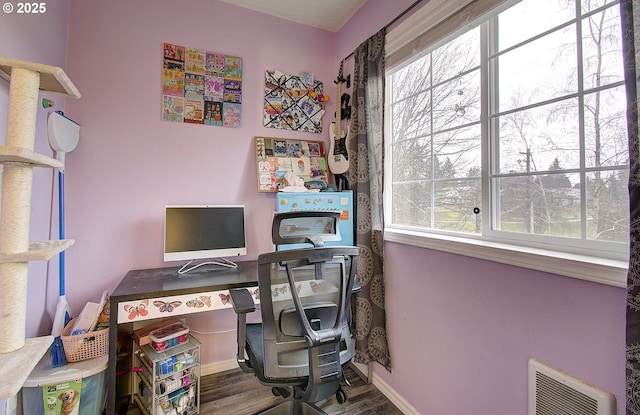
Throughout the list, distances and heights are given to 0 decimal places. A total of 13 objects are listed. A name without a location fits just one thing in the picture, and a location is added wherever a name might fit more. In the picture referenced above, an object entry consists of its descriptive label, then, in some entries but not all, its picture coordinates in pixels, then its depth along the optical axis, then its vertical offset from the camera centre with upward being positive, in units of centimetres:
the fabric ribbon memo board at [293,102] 232 +95
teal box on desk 201 +8
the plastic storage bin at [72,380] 131 -80
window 100 +38
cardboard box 171 -72
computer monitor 186 -13
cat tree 86 -1
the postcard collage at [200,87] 202 +93
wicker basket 141 -66
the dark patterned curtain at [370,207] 184 +6
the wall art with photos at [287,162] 225 +43
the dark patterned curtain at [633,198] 79 +6
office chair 119 -45
